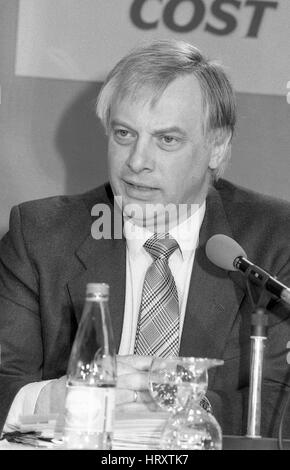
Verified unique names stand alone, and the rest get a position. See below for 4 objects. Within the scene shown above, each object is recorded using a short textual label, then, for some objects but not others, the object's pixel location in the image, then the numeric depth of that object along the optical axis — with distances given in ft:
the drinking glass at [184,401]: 10.51
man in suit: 12.02
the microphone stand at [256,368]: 10.68
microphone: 10.70
